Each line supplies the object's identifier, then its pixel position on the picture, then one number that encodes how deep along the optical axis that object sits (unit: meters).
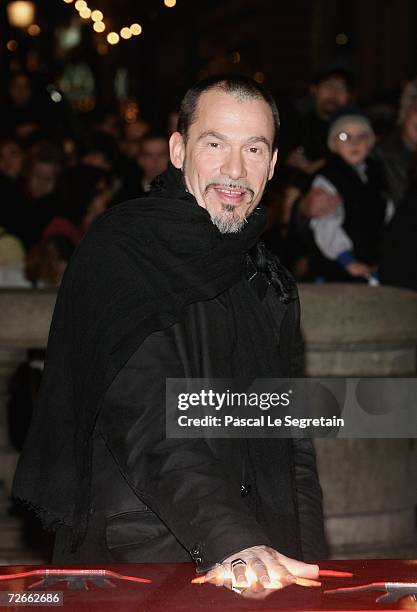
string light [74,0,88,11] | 14.04
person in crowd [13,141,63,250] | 9.34
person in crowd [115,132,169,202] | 9.30
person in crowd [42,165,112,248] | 8.80
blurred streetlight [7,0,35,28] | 18.72
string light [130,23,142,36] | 17.68
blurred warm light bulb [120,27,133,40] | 16.75
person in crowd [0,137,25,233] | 9.59
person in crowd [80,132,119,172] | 10.69
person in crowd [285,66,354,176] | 9.27
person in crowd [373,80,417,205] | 8.50
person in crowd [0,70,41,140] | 12.69
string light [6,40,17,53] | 18.55
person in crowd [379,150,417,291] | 7.28
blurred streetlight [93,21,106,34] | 15.19
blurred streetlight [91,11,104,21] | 14.09
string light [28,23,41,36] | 24.63
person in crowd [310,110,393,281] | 7.85
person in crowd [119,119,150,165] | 11.66
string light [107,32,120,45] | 13.11
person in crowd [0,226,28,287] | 8.41
